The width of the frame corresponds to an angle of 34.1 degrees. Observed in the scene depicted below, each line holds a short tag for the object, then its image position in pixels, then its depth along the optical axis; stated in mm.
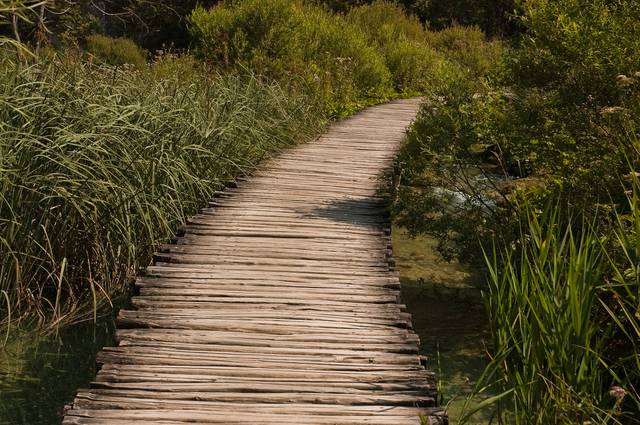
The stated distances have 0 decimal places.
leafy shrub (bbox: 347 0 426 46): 21516
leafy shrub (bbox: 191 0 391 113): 14453
